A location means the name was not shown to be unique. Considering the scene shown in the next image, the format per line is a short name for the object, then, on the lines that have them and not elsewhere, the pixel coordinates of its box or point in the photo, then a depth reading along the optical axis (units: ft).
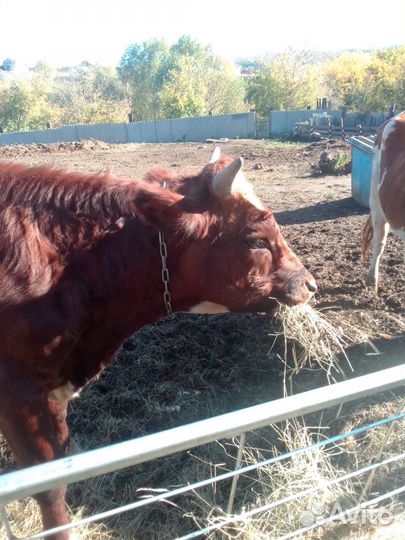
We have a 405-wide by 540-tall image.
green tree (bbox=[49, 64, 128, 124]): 146.82
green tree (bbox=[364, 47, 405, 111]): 112.98
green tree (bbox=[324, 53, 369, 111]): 124.67
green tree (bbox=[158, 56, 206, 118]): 144.56
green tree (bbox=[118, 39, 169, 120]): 178.50
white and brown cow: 15.48
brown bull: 6.63
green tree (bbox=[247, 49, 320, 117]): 143.43
